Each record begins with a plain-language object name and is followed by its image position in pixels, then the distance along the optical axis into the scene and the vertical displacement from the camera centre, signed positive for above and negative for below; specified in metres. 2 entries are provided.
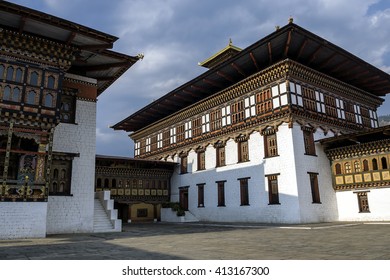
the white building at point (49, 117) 13.77 +4.59
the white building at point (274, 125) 20.92 +6.12
